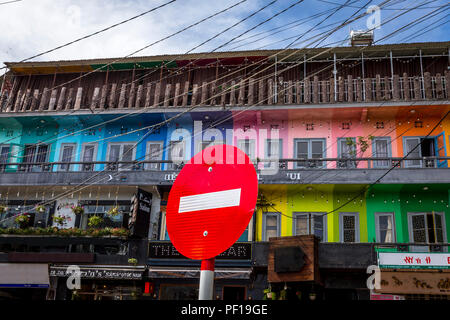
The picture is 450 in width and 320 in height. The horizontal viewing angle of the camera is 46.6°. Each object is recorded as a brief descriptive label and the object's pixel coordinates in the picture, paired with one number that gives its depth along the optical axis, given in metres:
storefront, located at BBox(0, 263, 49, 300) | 22.69
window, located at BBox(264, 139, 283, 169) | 25.10
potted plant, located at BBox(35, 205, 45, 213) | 23.80
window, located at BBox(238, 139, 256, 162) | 25.47
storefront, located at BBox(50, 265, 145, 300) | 21.70
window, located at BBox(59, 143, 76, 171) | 27.03
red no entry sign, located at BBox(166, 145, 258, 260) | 4.53
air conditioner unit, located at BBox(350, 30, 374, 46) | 24.17
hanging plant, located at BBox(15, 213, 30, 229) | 23.86
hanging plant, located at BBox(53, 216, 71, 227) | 24.25
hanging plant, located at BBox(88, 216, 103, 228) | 23.25
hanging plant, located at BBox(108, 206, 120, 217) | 23.19
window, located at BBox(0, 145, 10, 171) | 28.12
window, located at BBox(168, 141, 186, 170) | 25.86
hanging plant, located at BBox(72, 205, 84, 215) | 23.75
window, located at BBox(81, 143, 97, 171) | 27.00
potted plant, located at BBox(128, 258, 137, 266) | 21.84
